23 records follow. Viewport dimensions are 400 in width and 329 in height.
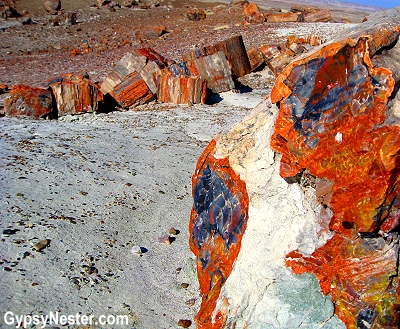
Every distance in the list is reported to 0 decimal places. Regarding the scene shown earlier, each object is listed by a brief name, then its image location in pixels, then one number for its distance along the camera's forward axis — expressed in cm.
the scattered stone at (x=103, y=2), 1864
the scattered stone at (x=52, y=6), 1769
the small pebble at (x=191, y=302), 297
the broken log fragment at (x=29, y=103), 599
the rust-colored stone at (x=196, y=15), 1548
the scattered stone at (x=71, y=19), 1568
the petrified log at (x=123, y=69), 731
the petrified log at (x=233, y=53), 803
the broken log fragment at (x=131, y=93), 693
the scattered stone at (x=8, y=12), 1627
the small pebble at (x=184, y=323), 277
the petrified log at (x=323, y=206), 232
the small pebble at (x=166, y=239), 355
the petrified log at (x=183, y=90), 691
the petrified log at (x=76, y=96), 628
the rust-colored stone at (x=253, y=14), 1365
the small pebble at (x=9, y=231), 324
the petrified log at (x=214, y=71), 736
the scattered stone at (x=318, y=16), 1373
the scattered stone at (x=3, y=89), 818
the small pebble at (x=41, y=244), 316
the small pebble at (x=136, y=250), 338
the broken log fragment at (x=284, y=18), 1348
